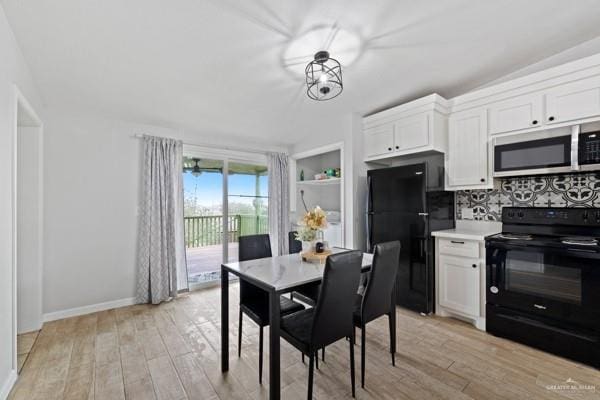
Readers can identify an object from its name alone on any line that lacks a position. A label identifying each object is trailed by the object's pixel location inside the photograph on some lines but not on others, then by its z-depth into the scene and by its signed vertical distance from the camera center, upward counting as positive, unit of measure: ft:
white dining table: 5.08 -1.70
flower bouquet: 7.32 -0.69
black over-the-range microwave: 6.93 +1.36
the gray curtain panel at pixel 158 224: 11.18 -1.00
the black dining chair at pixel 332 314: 5.02 -2.28
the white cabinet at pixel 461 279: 8.48 -2.69
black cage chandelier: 6.88 +3.75
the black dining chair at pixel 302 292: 8.20 -2.90
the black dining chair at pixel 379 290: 6.00 -2.17
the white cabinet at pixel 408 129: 9.43 +2.74
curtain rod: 11.42 +2.82
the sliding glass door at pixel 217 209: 13.25 -0.44
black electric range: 6.57 -2.28
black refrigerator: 9.38 -0.66
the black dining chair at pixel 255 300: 6.42 -2.69
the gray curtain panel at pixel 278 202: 15.16 -0.09
